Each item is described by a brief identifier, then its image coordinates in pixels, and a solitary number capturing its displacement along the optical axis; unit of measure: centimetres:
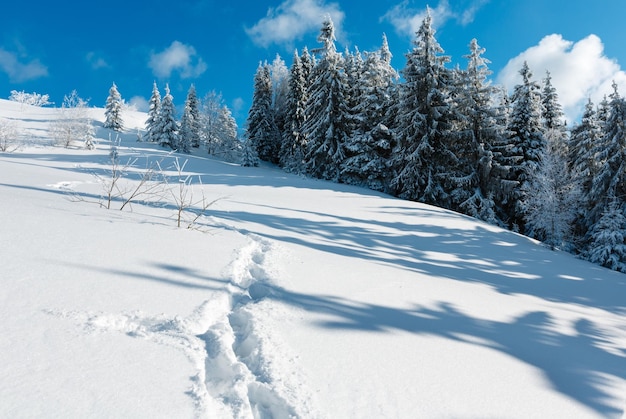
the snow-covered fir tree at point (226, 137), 3625
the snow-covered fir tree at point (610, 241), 1180
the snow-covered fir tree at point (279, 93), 3409
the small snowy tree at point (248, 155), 2536
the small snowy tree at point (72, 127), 2320
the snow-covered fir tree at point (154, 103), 3741
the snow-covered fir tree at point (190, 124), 3464
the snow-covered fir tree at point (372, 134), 1923
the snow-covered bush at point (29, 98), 5969
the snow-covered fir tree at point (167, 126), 3139
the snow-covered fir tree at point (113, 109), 3778
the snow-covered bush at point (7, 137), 1714
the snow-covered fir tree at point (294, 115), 2836
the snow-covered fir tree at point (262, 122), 3222
